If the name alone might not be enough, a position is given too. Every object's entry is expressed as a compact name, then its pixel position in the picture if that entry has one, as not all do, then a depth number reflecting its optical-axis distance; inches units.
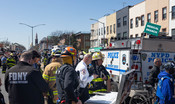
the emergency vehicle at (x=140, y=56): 309.4
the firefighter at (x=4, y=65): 599.6
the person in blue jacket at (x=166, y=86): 173.8
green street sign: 380.5
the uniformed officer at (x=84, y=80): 152.8
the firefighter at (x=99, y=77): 191.3
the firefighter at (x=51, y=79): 173.3
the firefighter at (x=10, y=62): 490.6
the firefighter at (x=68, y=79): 127.5
